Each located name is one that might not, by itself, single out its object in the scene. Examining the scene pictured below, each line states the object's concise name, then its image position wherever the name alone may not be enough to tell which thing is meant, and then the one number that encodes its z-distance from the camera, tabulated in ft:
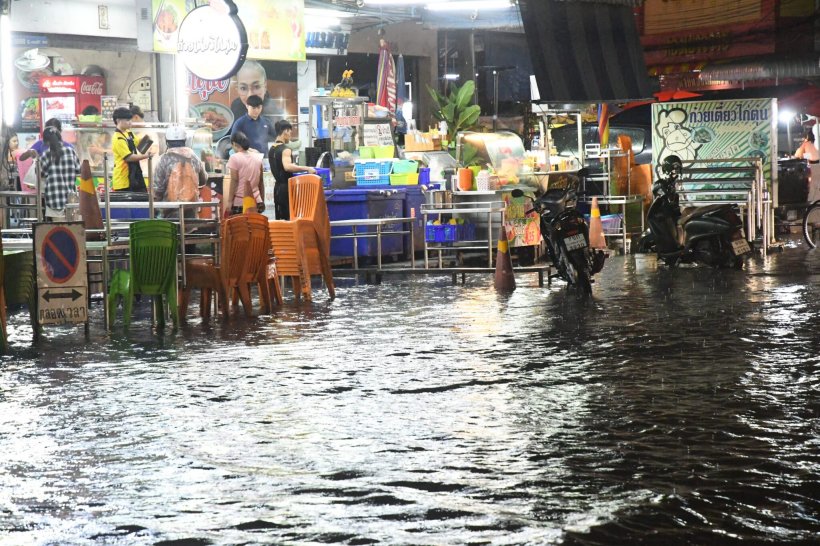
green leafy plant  85.35
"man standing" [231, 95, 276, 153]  67.87
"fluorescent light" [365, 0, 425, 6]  78.48
